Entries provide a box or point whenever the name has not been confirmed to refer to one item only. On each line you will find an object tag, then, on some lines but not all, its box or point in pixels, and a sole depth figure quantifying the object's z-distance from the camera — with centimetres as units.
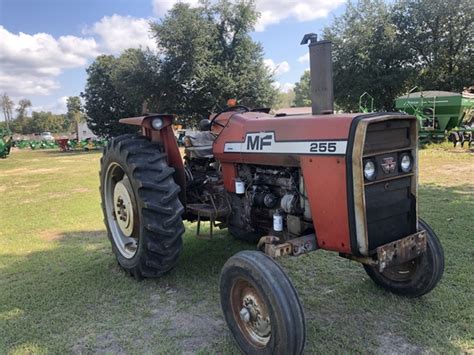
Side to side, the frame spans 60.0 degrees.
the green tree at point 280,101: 2910
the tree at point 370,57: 2462
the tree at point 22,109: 7788
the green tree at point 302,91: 6844
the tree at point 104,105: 3384
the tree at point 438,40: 2341
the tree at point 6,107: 6925
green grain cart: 1483
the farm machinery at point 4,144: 2262
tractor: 248
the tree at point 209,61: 2608
